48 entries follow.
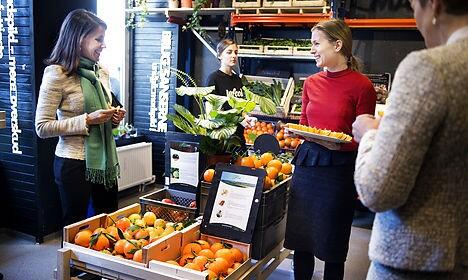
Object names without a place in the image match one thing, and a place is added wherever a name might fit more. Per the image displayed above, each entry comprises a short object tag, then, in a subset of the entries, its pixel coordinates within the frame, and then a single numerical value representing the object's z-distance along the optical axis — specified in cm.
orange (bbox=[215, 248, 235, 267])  187
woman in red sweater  220
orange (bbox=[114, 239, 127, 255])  192
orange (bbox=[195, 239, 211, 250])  198
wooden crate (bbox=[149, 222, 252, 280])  169
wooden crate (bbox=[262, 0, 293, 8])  426
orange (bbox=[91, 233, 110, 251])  194
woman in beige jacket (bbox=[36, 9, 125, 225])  233
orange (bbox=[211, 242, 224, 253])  195
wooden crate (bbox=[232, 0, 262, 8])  443
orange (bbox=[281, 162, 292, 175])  244
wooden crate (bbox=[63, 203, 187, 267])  179
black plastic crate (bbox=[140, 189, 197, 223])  227
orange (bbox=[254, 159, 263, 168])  233
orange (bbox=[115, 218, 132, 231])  212
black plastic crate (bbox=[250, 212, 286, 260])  204
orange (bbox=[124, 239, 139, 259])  189
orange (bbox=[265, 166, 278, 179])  223
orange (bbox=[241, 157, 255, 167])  228
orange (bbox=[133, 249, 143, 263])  182
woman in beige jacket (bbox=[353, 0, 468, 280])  93
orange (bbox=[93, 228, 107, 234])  202
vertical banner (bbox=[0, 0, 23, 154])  341
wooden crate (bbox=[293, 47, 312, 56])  427
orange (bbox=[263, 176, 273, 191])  204
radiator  476
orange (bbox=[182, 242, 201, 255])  193
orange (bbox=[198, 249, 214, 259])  188
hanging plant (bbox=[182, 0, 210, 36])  478
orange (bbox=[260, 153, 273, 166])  237
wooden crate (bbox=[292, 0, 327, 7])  409
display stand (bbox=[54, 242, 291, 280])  178
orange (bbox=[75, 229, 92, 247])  197
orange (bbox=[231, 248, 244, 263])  192
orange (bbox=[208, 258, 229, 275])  179
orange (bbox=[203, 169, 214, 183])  218
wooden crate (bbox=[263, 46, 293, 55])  436
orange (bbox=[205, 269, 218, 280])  174
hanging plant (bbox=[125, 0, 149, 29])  511
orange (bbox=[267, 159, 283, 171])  231
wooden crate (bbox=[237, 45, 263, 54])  449
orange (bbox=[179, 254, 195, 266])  189
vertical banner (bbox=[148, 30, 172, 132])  522
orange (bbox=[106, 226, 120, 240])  201
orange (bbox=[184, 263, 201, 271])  179
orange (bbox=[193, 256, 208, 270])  181
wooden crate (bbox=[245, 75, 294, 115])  427
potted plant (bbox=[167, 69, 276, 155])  221
